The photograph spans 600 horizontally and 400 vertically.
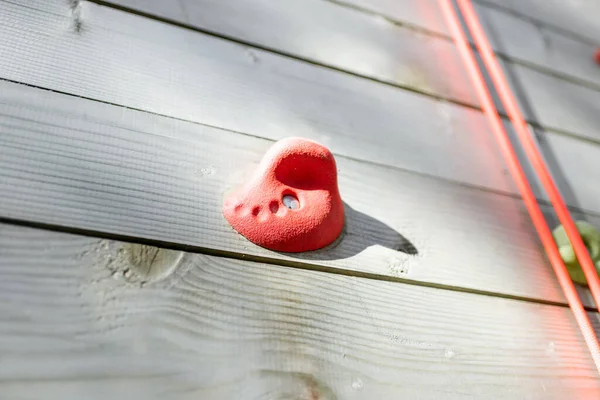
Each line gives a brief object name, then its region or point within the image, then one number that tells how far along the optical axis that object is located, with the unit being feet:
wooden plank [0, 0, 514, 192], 2.05
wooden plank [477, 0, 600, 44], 3.76
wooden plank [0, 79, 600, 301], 1.75
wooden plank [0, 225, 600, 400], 1.48
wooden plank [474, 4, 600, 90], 3.47
